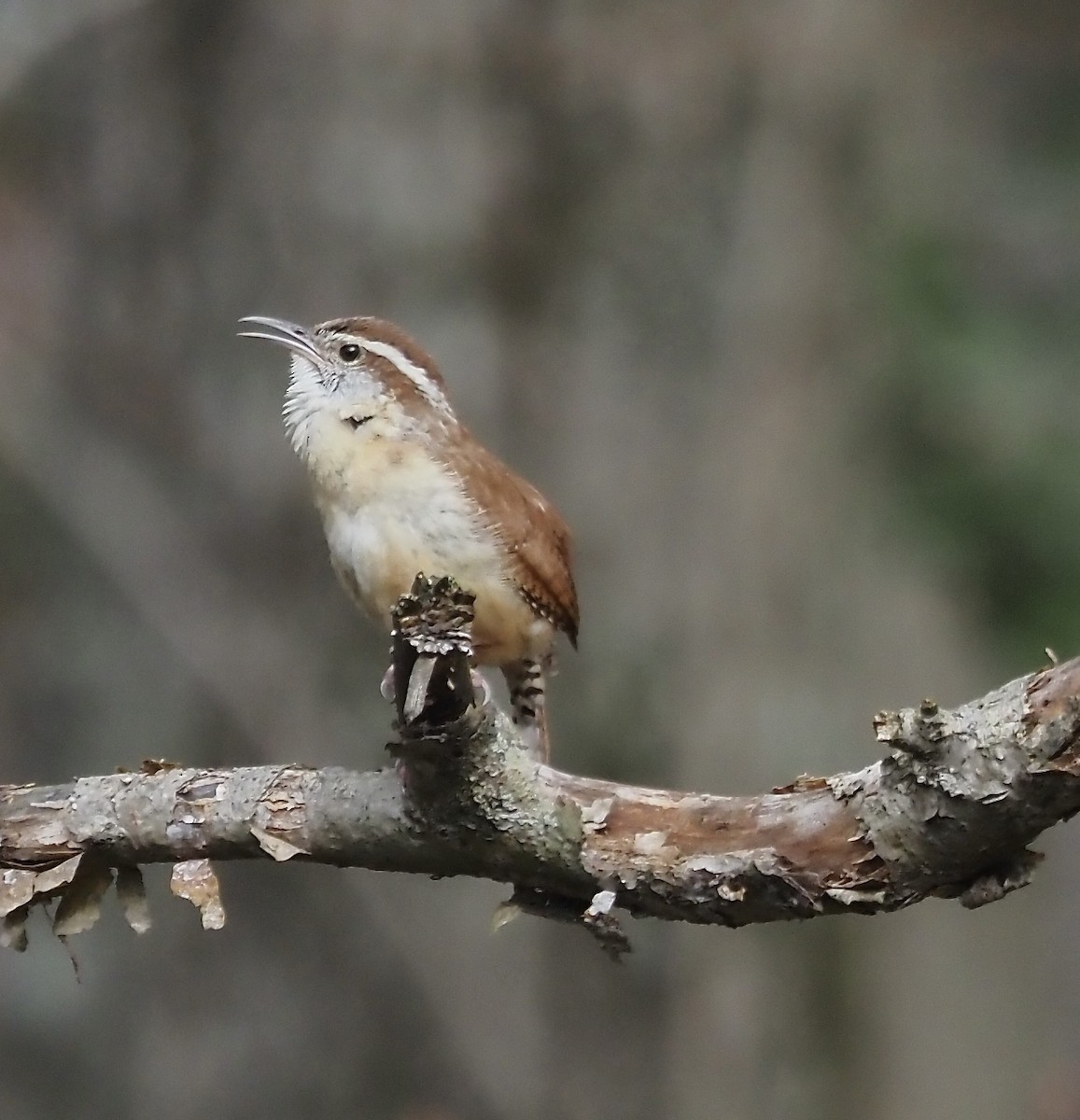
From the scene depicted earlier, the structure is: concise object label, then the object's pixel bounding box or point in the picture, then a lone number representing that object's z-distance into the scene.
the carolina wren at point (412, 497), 6.56
